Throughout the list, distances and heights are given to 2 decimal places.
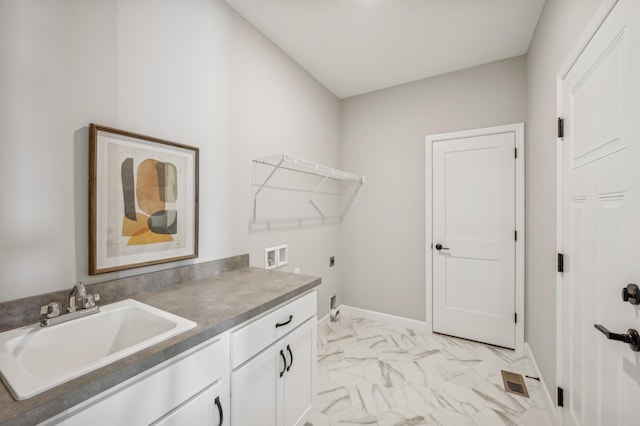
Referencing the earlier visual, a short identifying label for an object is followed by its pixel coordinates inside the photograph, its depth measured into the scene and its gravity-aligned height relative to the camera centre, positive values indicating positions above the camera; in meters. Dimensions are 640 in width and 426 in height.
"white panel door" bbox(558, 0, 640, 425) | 0.84 -0.04
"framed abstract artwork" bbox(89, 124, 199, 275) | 1.17 +0.06
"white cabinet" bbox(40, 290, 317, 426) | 0.73 -0.62
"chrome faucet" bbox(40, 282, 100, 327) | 0.97 -0.37
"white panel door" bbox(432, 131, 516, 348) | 2.46 -0.26
